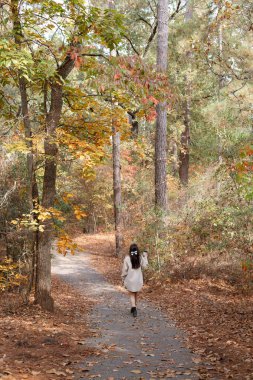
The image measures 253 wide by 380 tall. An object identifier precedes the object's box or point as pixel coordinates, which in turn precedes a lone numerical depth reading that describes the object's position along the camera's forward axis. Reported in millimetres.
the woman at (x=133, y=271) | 9531
